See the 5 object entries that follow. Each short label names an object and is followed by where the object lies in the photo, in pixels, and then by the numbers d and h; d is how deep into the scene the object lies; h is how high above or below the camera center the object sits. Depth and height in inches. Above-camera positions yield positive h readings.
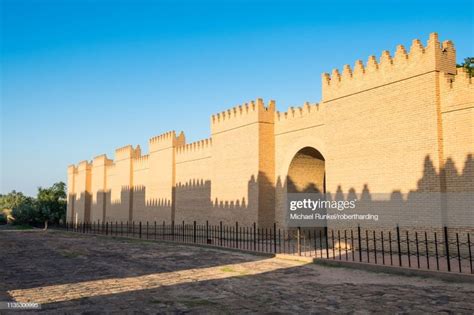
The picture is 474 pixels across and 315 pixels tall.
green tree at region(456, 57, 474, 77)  1029.4 +333.2
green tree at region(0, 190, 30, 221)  2663.6 +64.0
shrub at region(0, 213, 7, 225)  2682.1 -75.0
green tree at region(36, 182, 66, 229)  2188.7 +22.1
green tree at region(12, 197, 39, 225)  2144.4 -32.1
